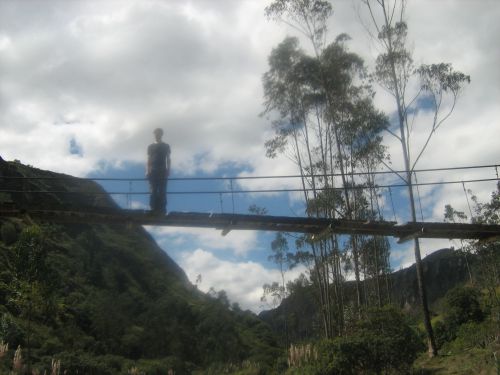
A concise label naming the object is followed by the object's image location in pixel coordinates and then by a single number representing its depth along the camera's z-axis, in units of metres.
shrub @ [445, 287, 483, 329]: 19.21
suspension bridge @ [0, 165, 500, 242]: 7.52
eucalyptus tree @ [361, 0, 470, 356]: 15.65
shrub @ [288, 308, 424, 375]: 12.74
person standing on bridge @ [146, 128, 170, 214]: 7.96
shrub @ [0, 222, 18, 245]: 39.62
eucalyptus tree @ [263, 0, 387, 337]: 18.45
